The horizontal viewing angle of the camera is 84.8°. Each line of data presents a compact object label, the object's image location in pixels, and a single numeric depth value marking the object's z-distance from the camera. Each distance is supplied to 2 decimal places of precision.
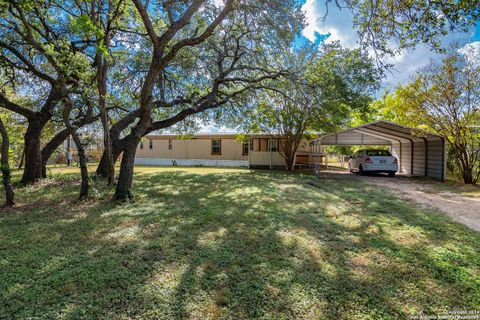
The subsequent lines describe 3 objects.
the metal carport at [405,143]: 11.20
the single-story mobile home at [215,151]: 18.72
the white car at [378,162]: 13.02
